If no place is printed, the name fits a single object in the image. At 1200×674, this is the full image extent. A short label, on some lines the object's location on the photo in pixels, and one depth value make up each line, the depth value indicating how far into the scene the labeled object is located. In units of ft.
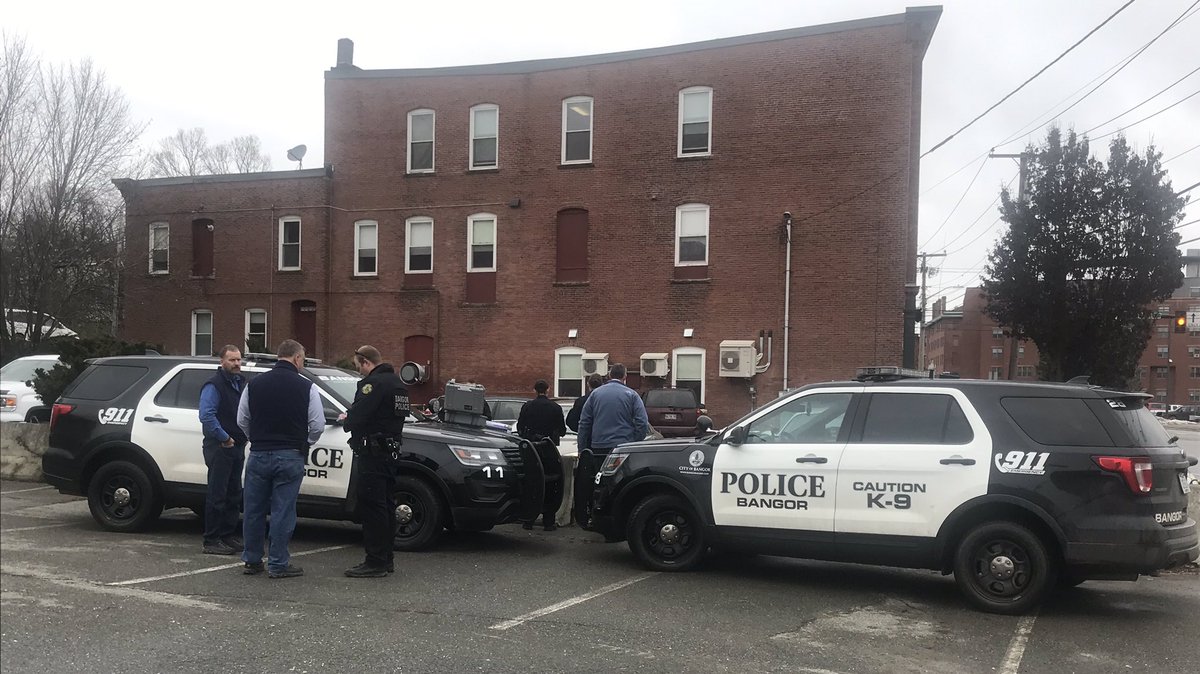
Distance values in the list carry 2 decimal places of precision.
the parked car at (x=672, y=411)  65.92
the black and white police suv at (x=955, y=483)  21.44
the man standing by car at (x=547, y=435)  32.45
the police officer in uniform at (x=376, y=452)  23.93
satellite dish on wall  108.58
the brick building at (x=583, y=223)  79.46
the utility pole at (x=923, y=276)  108.21
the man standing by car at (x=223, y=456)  26.55
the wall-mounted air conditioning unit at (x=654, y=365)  82.02
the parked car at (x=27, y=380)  39.32
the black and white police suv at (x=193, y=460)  27.94
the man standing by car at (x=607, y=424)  32.22
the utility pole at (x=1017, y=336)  84.52
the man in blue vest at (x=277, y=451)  23.48
